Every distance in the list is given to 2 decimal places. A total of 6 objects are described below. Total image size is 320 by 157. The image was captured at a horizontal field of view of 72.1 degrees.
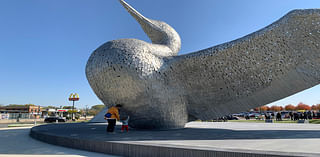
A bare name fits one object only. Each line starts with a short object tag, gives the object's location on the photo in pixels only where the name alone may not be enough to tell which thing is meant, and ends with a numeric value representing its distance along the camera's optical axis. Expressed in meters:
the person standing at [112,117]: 8.48
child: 9.36
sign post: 49.38
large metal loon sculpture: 8.76
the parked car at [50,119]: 30.67
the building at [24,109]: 67.81
